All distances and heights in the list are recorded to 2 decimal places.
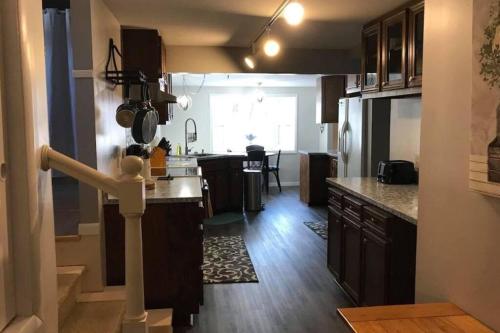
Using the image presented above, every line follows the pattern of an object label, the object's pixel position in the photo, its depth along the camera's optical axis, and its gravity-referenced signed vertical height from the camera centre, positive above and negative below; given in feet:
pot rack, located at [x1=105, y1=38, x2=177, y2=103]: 10.92 +1.52
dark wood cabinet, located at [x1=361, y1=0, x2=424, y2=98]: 10.38 +2.08
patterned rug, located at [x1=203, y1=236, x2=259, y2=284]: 13.67 -4.33
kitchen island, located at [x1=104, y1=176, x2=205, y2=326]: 10.07 -2.63
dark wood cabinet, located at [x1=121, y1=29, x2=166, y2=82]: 13.43 +2.53
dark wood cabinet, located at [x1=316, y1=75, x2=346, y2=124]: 24.36 +2.09
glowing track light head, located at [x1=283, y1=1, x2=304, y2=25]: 9.11 +2.50
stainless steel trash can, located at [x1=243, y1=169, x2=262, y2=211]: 24.17 -3.04
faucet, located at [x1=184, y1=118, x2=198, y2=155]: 27.48 -0.09
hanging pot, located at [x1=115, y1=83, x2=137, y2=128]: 10.79 +0.49
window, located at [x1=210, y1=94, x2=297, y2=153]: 32.48 +0.89
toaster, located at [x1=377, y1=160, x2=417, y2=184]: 12.17 -1.11
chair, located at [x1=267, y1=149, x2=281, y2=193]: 30.11 -2.43
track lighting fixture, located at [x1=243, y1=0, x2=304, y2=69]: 9.18 +2.65
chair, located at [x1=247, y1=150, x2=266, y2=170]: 27.17 -1.37
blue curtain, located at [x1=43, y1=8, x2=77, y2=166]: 11.94 +1.13
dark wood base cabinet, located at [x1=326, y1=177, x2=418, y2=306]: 8.92 -2.37
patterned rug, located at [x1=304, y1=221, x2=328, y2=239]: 18.80 -4.21
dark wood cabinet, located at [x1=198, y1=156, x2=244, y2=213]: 22.52 -2.43
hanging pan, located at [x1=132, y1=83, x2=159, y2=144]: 10.50 +0.31
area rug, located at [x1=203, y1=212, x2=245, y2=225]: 21.33 -4.16
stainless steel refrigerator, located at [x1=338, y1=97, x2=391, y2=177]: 16.92 -0.09
